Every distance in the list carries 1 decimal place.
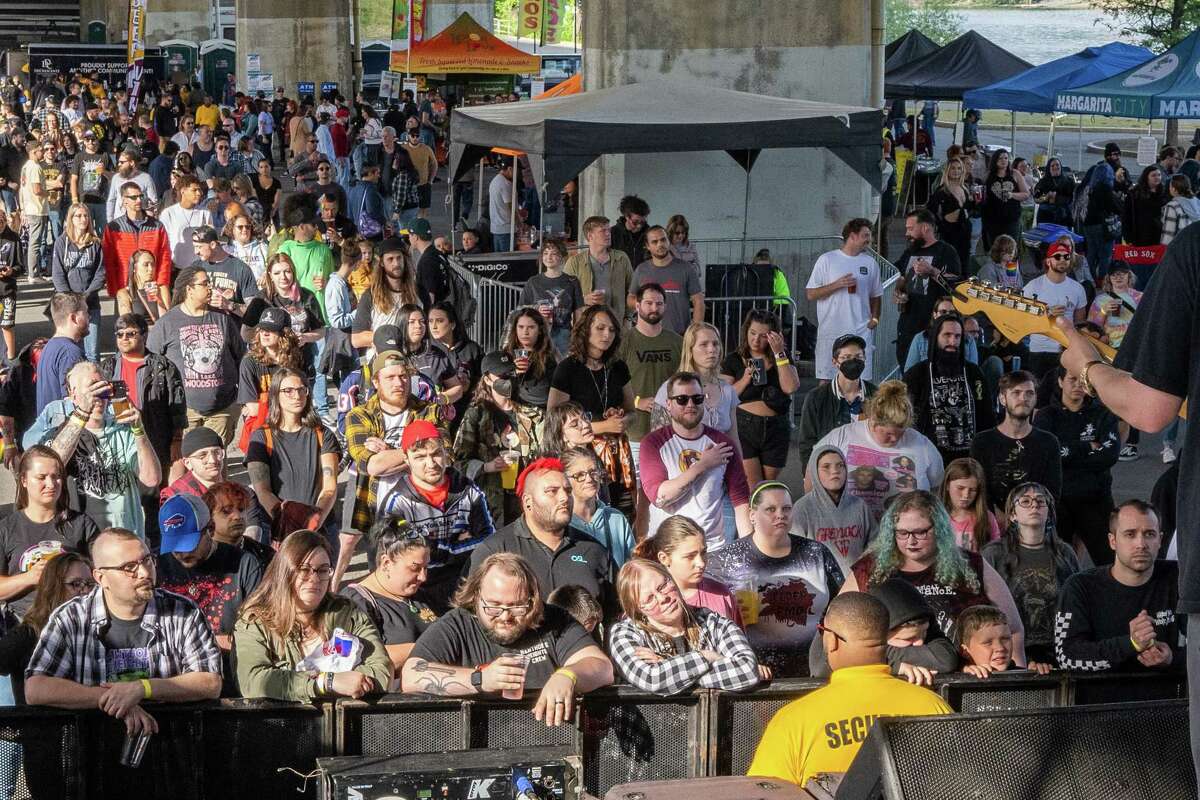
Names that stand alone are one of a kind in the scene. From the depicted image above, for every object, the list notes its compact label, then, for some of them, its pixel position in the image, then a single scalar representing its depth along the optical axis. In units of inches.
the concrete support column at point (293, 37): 1723.7
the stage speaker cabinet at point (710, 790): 168.7
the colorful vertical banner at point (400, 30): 1432.1
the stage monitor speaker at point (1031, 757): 150.1
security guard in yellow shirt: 206.8
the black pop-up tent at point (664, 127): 538.6
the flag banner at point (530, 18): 1487.5
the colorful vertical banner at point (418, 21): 1312.7
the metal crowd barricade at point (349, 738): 215.2
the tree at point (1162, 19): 1396.4
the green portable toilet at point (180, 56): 2025.2
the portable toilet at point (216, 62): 2049.7
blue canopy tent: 841.5
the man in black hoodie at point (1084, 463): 382.9
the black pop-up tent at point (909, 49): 1155.9
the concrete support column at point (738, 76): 701.9
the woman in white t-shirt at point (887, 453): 350.9
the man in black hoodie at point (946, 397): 402.9
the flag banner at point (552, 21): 1544.0
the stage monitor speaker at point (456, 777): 168.6
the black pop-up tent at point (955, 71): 1063.0
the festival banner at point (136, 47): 1756.9
